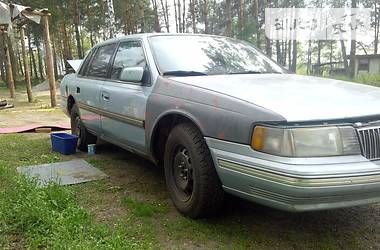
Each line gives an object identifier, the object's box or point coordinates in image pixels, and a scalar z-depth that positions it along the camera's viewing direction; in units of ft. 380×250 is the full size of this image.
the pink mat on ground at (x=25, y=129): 24.87
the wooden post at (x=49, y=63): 39.44
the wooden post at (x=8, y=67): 46.97
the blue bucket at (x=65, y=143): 17.89
